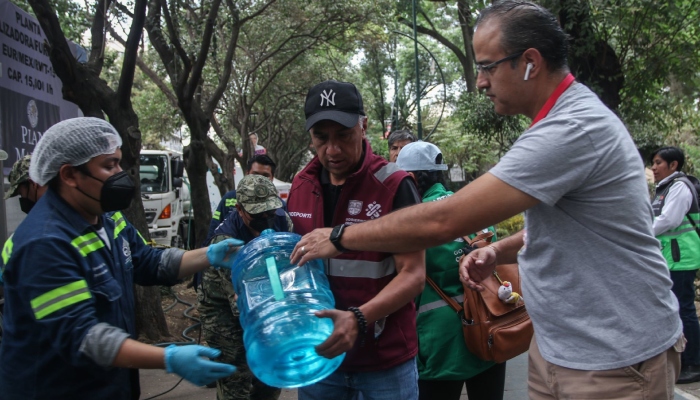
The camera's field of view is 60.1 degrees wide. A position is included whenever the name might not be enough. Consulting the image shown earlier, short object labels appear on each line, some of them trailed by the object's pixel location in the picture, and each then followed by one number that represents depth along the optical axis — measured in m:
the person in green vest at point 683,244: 5.61
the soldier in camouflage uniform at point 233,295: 3.98
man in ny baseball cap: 2.50
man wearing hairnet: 2.08
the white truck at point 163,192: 15.24
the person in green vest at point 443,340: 3.25
